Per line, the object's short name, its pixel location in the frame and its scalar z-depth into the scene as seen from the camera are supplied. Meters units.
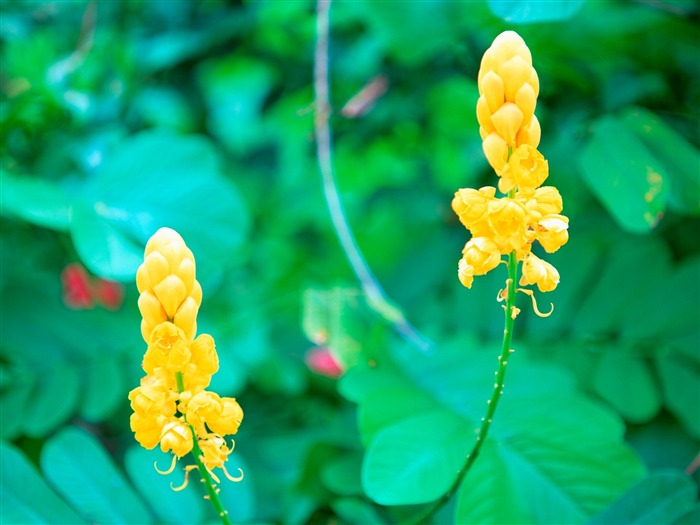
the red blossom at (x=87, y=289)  1.41
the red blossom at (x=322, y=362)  1.63
